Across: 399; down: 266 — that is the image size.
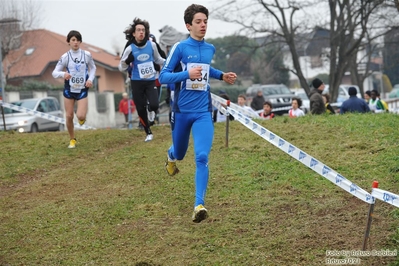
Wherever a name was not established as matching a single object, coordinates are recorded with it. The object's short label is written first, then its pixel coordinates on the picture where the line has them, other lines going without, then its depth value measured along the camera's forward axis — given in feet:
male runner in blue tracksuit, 23.99
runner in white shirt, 41.29
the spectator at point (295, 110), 56.49
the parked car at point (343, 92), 128.67
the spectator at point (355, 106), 56.44
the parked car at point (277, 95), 107.15
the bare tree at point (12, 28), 138.10
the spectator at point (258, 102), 80.28
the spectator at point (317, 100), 54.65
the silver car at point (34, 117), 79.61
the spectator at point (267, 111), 57.11
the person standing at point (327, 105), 57.15
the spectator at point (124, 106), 107.14
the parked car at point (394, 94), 164.26
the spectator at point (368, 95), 74.63
